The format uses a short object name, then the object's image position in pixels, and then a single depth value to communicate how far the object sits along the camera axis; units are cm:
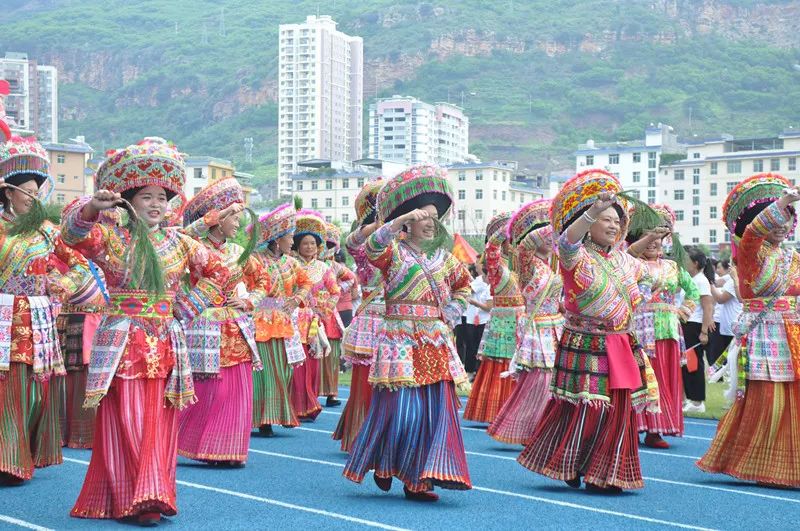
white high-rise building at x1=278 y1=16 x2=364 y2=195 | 17575
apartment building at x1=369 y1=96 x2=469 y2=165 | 16788
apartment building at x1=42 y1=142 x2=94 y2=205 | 9981
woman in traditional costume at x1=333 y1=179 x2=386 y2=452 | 999
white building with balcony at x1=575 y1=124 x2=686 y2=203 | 12056
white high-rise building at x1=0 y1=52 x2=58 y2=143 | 16088
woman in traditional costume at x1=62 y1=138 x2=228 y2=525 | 668
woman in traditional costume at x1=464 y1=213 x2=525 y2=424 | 1191
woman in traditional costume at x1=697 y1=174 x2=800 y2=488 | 841
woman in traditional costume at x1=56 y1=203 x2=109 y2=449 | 1005
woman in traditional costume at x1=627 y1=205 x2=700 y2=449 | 1138
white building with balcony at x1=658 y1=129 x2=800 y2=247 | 10350
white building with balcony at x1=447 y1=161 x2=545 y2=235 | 12625
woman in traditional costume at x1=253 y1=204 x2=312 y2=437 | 1138
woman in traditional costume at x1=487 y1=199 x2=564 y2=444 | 1057
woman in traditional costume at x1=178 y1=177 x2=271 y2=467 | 925
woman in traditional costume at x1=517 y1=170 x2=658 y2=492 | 789
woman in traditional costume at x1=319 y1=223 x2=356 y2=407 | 1455
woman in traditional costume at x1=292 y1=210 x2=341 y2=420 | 1252
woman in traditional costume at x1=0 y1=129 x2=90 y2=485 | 787
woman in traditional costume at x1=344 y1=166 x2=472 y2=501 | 762
